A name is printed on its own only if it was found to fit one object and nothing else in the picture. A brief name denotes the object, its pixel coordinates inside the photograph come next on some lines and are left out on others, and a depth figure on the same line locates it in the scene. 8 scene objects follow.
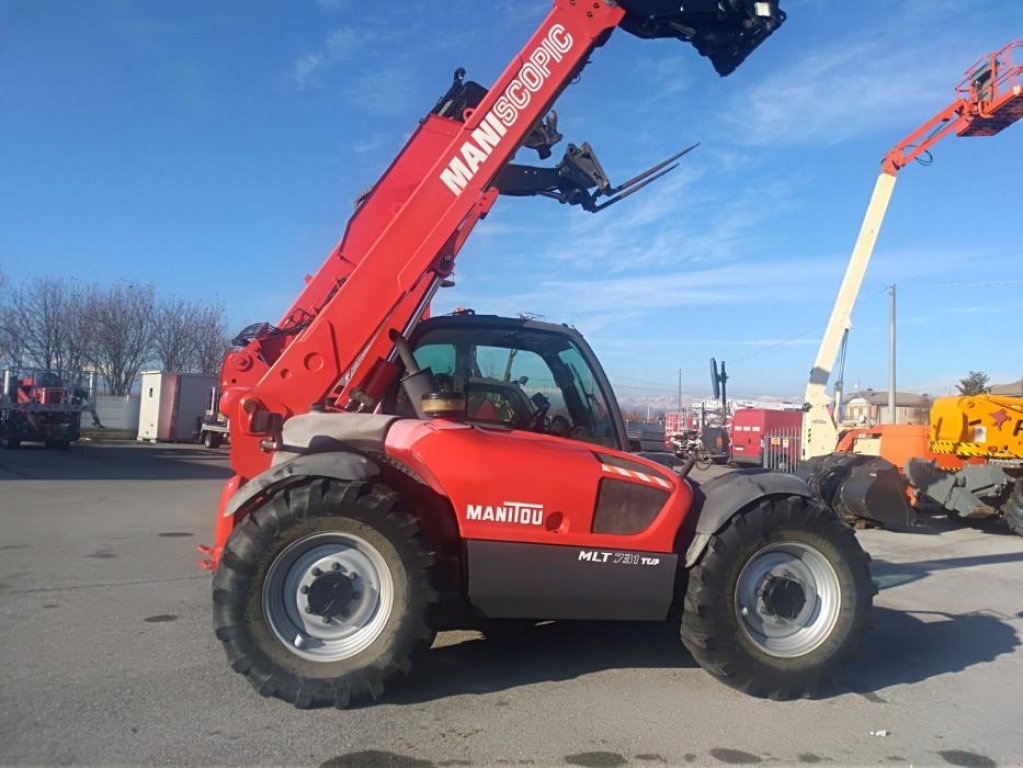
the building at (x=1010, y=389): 55.41
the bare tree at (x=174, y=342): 48.28
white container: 33.28
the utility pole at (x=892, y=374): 27.28
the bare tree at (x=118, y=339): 46.50
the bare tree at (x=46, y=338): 44.22
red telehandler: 4.34
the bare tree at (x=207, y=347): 48.91
